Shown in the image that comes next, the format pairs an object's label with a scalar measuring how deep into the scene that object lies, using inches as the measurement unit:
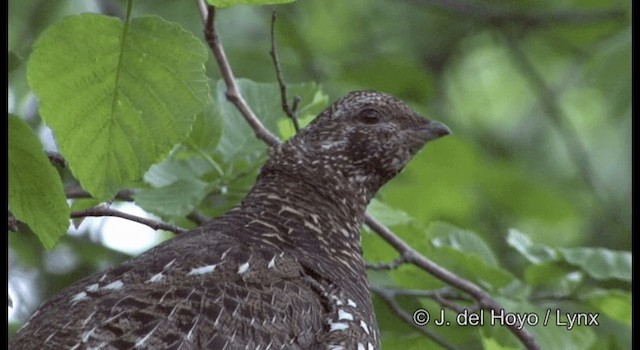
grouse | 302.5
